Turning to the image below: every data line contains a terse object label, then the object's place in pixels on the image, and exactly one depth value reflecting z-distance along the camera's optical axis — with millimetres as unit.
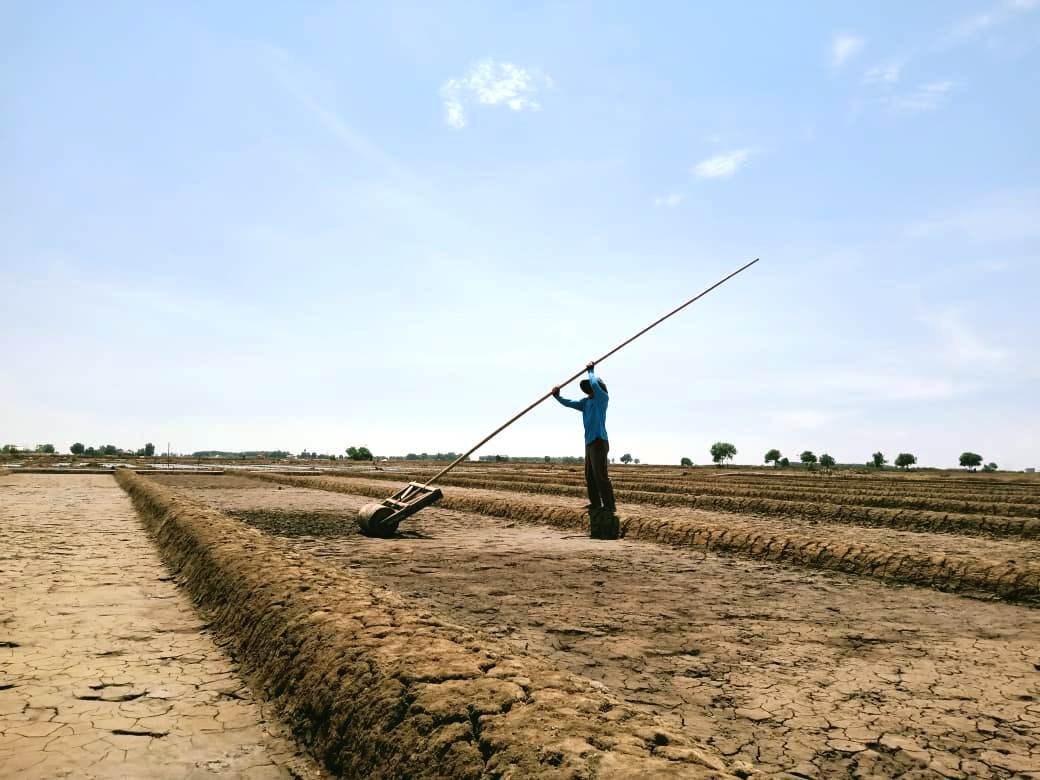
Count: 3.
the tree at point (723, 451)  130125
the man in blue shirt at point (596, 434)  9984
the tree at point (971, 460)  107750
